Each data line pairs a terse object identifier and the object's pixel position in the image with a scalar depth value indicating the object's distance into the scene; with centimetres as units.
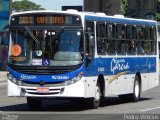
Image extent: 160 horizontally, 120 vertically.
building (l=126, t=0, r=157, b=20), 8284
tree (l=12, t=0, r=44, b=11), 15075
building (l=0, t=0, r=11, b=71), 5384
